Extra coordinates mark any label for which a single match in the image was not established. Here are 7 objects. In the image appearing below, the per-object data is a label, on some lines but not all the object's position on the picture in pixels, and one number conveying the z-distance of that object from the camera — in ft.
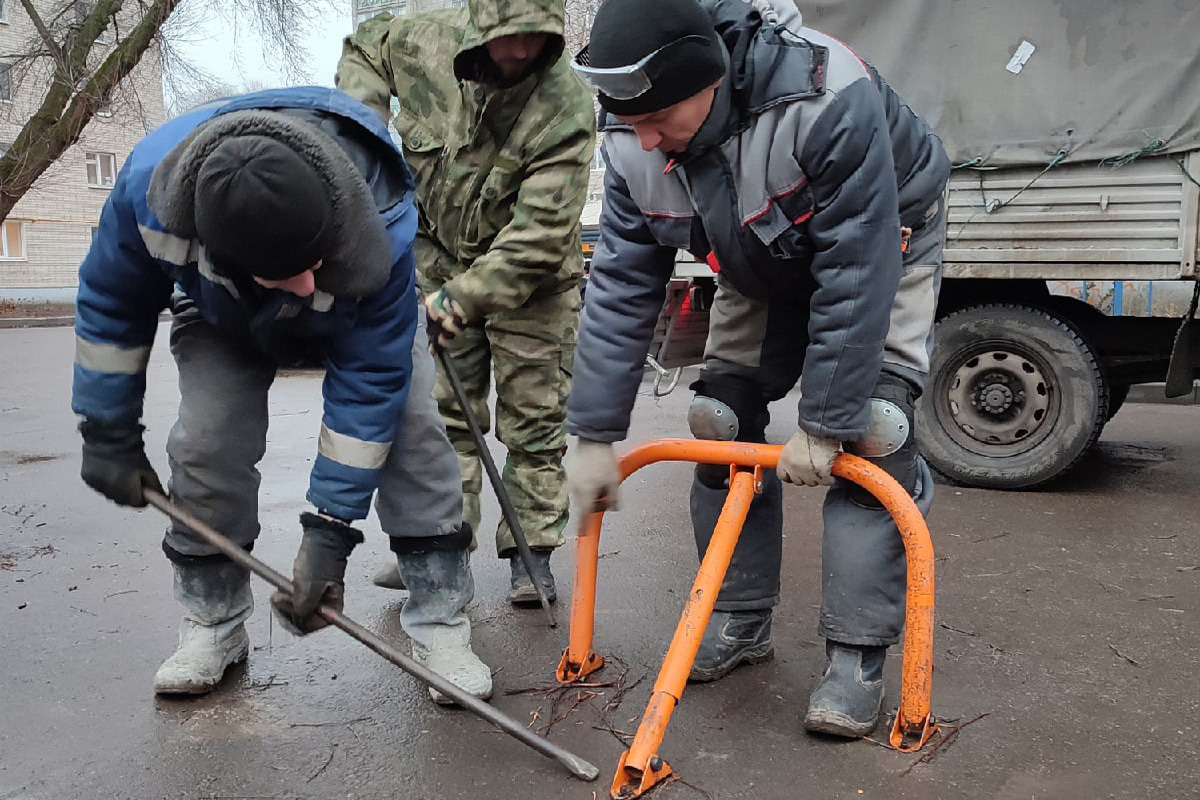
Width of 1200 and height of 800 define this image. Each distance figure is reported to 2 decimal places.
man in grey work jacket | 7.15
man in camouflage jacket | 9.95
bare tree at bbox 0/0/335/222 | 19.81
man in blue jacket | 6.45
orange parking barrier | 7.19
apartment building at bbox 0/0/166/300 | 84.48
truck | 15.42
